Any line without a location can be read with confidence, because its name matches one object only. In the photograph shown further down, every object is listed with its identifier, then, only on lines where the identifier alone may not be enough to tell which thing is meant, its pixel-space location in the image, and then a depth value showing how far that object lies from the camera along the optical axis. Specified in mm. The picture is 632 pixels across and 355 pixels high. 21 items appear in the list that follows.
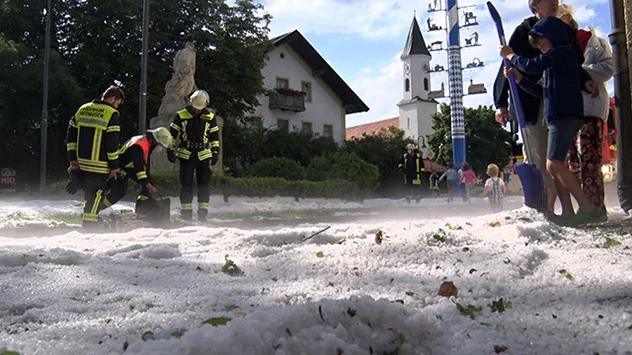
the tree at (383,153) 37406
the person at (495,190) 10844
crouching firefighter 7332
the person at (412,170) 18734
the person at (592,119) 4730
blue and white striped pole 37562
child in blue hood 4555
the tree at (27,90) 25297
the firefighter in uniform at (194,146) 8195
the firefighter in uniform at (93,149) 6691
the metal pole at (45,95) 21589
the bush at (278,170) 22953
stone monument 17188
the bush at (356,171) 24031
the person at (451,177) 23819
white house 42969
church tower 81250
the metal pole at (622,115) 5566
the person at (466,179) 21391
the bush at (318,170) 23219
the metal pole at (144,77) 14641
